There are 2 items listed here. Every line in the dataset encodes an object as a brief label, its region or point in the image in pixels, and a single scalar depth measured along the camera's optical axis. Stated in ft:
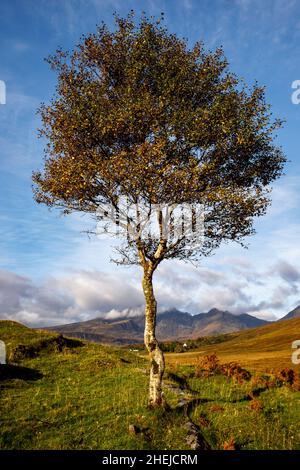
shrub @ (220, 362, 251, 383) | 106.91
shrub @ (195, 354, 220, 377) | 112.57
